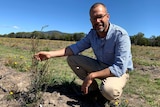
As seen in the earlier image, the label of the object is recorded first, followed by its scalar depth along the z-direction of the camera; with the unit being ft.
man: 5.01
